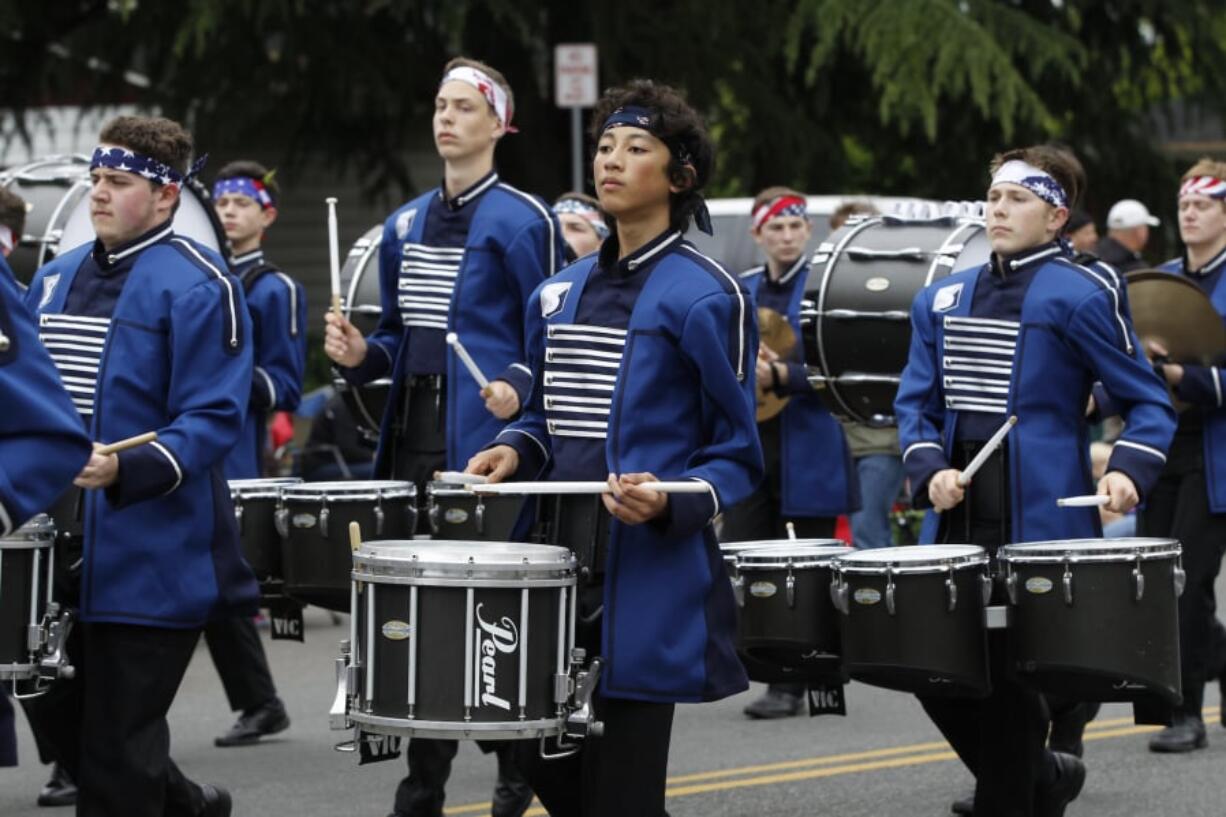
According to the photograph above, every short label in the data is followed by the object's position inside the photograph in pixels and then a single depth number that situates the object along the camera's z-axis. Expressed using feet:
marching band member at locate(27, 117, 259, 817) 39.07
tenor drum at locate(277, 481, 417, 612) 48.29
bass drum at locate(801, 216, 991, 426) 57.98
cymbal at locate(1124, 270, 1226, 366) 55.49
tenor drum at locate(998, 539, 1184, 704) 40.17
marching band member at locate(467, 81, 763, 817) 35.81
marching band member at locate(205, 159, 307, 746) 59.27
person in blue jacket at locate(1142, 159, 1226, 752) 57.13
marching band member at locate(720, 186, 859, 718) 64.65
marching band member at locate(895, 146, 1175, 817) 42.91
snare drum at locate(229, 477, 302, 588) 50.68
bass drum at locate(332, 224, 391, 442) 56.93
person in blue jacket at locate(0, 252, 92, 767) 26.57
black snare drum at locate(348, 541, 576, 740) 34.52
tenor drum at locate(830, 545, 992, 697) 40.10
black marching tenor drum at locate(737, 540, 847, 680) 43.13
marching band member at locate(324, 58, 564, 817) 50.36
